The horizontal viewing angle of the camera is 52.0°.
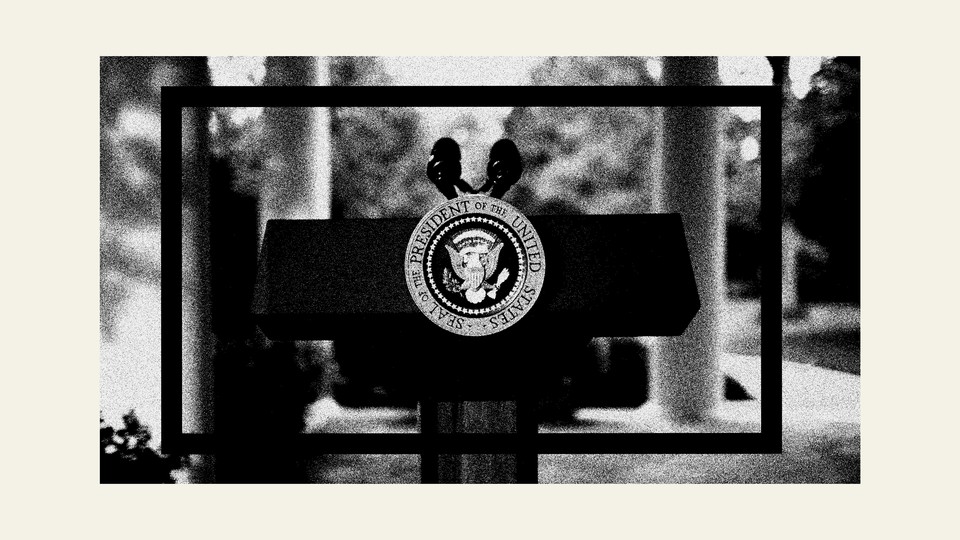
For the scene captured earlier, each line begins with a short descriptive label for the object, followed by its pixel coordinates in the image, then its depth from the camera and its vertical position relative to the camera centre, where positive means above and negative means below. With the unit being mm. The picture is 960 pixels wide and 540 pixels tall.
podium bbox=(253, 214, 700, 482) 2531 -68
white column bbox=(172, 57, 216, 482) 2674 -41
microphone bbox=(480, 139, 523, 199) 2596 +257
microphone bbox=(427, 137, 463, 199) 2586 +264
